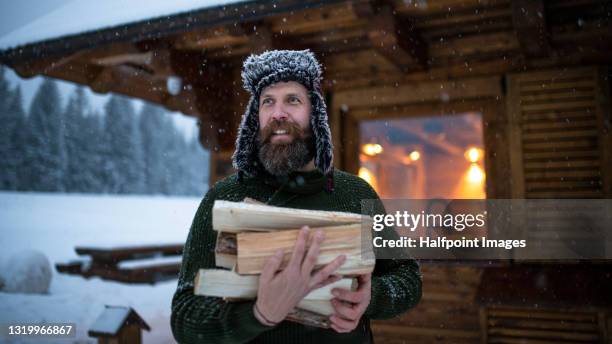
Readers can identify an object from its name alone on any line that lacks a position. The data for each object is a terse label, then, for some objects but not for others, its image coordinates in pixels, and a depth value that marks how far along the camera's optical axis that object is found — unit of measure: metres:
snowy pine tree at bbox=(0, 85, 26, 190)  34.09
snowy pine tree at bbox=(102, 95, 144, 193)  40.66
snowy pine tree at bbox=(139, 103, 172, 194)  44.53
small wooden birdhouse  3.67
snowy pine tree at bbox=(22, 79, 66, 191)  35.31
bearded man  1.23
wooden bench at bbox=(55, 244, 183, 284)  8.47
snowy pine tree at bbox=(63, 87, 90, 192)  37.34
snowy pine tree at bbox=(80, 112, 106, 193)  38.34
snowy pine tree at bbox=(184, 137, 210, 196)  50.03
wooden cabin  4.24
